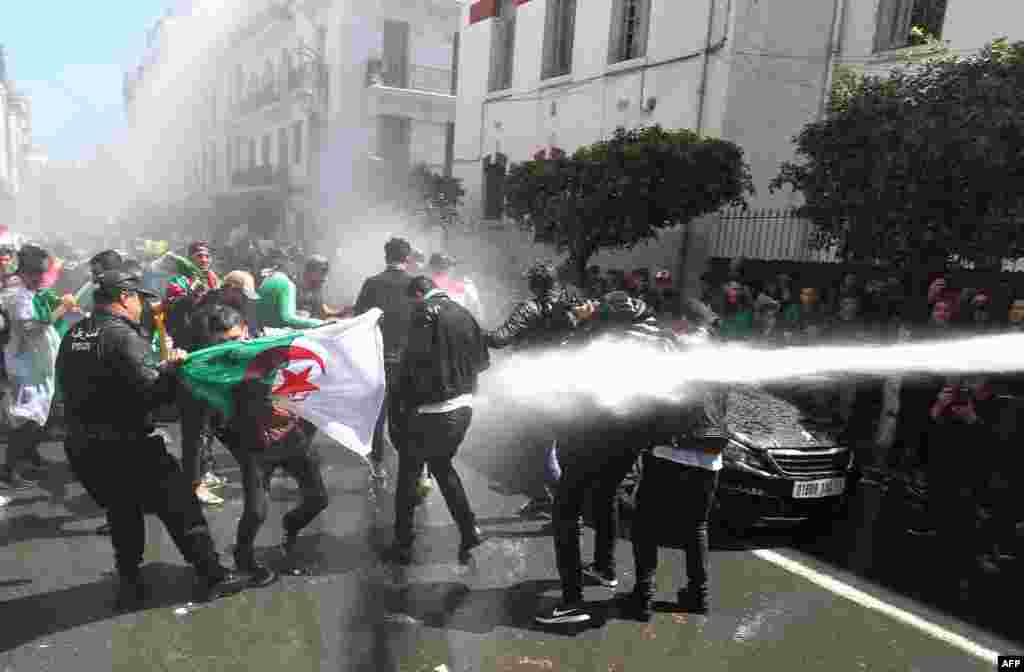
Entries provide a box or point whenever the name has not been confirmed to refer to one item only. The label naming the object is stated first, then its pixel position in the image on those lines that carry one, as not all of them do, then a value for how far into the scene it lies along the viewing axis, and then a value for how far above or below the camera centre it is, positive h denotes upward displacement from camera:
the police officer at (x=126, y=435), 3.46 -1.16
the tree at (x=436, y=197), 18.47 +0.53
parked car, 4.91 -1.54
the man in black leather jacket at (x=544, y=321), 4.84 -0.63
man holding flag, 3.83 -1.04
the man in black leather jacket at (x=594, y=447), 3.76 -1.11
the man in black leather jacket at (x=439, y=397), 4.28 -1.05
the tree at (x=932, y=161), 6.04 +0.84
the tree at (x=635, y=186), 10.41 +0.70
